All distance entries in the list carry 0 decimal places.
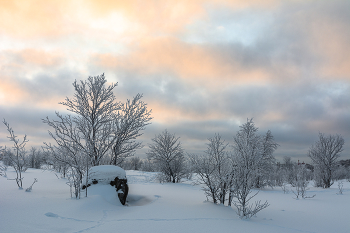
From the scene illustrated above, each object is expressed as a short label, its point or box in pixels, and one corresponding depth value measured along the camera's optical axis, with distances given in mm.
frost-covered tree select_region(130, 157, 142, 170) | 57600
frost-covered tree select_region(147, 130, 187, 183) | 20359
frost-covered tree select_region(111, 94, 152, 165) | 11594
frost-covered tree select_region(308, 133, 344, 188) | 22781
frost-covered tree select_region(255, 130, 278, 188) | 19922
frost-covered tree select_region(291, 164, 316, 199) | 12311
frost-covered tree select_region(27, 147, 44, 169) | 45812
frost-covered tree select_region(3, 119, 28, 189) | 8375
